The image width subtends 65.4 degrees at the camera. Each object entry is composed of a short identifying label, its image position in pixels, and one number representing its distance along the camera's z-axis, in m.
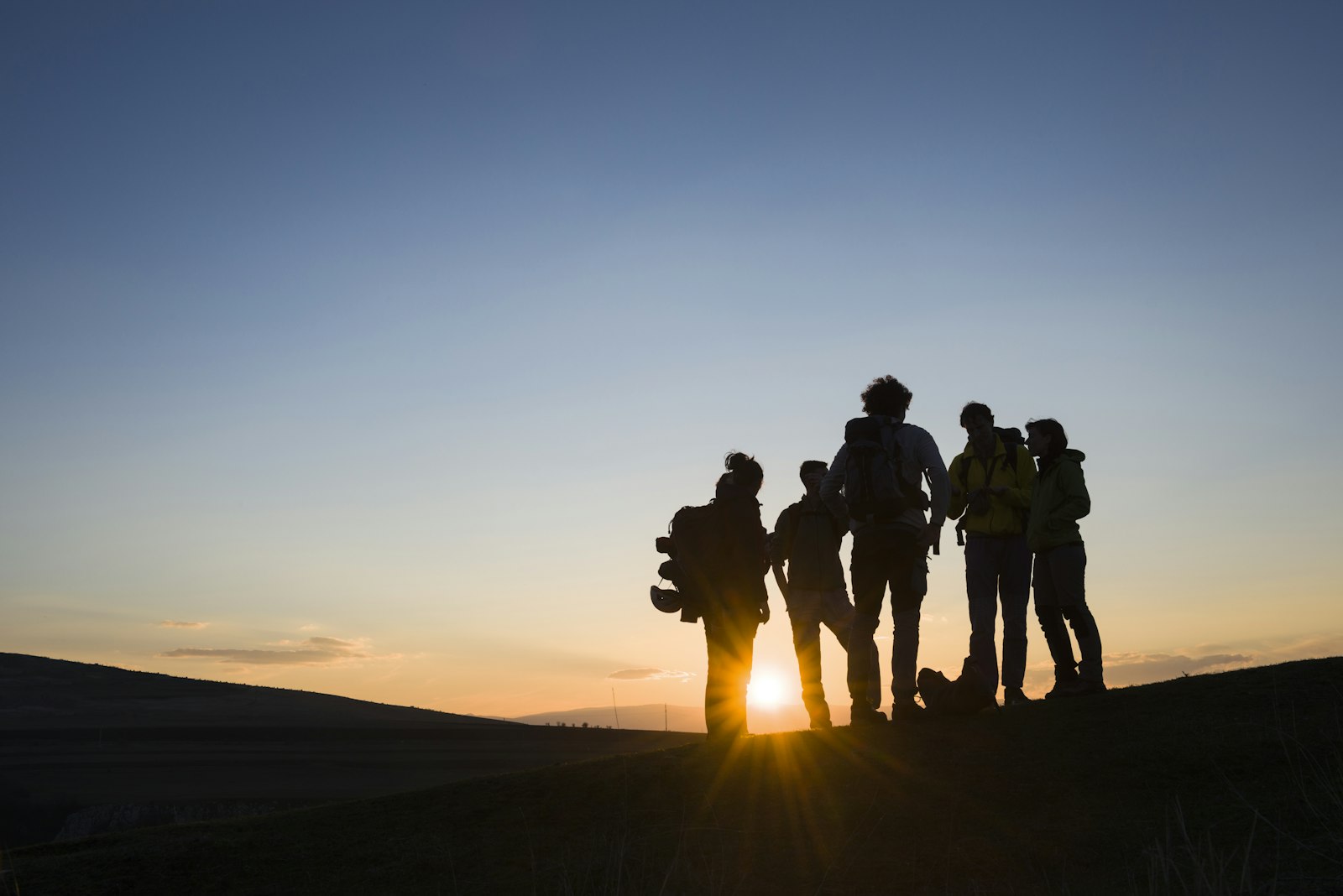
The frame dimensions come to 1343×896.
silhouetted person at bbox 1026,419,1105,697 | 7.70
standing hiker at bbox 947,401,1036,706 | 8.08
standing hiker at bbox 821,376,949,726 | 7.06
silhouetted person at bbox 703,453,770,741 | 8.04
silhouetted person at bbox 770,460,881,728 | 8.64
